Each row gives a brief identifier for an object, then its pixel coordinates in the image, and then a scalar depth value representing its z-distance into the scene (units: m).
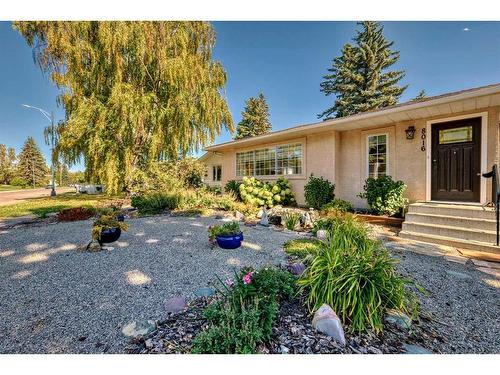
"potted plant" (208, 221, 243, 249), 3.62
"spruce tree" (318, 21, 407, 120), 19.19
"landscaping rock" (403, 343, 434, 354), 1.51
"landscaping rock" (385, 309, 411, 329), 1.75
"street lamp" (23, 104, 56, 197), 10.38
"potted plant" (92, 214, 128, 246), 3.71
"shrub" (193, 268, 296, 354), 1.44
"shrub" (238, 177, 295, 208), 8.03
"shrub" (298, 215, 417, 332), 1.69
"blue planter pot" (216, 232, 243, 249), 3.61
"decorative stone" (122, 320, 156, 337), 1.70
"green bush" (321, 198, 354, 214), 6.10
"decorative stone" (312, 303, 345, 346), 1.55
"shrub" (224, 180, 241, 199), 9.42
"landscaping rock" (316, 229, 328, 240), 3.86
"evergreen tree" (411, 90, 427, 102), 20.82
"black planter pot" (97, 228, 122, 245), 3.77
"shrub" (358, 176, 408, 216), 5.57
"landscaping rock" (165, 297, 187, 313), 1.99
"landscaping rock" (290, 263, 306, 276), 2.47
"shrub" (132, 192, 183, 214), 7.61
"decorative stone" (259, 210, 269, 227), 5.58
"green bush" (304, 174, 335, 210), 7.00
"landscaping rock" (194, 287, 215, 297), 2.24
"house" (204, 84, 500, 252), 4.41
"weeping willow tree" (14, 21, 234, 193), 8.98
